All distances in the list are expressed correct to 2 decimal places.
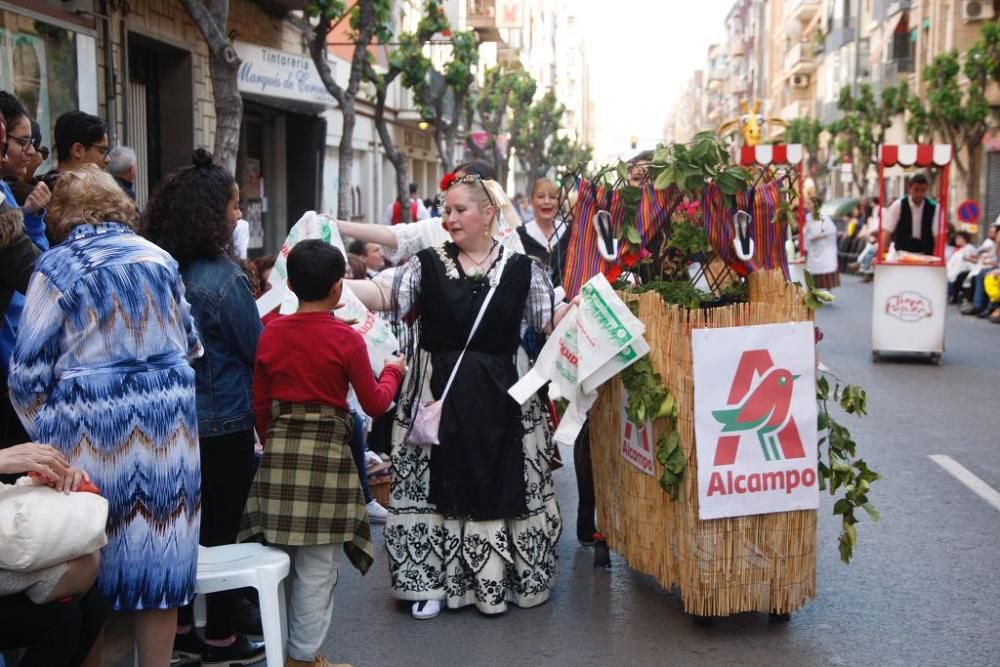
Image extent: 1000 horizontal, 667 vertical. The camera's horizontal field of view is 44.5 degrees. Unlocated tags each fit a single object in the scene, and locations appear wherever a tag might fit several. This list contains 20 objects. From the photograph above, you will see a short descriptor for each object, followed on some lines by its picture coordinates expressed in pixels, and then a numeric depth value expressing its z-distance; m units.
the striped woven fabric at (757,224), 5.19
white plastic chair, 4.08
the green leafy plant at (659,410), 4.85
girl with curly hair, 4.44
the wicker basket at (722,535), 4.86
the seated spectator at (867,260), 28.82
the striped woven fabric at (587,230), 5.40
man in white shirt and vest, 13.50
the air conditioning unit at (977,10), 37.19
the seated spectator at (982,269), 19.58
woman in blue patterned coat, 3.64
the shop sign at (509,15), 55.16
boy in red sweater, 4.35
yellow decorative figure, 26.07
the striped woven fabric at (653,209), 5.31
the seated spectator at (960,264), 21.28
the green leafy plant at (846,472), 5.08
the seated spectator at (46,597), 3.32
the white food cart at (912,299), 13.26
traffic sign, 22.71
